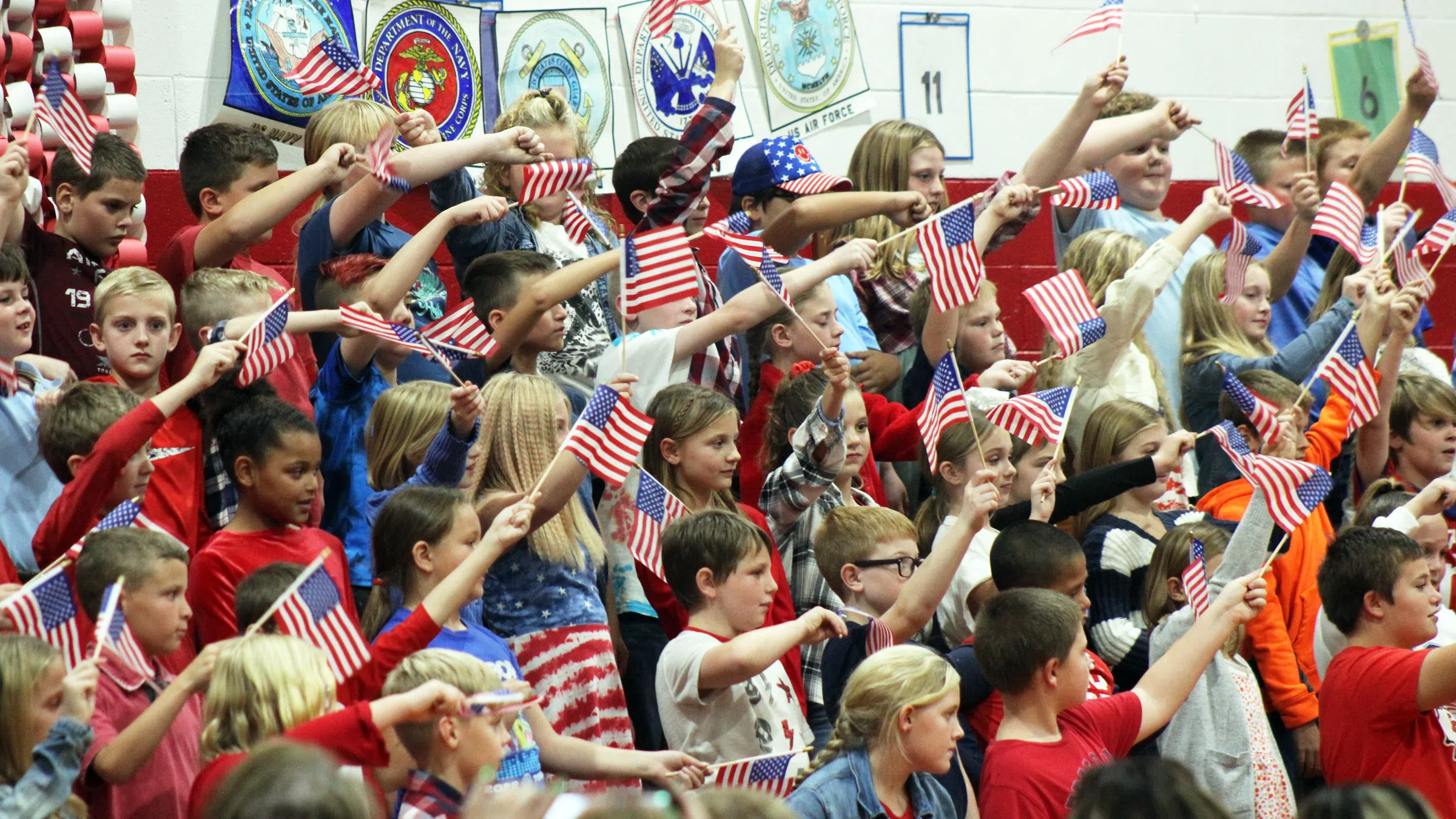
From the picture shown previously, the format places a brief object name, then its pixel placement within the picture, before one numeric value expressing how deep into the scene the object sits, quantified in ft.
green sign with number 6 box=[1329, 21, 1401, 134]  58.90
